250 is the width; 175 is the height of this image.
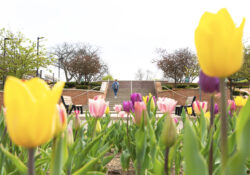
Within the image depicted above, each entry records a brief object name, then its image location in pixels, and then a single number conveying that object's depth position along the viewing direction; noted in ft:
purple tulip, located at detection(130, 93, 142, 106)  5.95
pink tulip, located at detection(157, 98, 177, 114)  5.29
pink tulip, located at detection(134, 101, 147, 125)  4.58
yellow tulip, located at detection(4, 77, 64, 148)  1.44
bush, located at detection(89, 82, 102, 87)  85.42
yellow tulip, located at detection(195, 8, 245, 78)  1.67
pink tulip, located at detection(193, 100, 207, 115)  6.81
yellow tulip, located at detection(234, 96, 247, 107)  8.29
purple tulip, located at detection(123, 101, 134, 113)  6.58
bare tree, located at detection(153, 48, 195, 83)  90.58
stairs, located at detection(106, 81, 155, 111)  61.01
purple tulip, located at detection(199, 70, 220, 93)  2.37
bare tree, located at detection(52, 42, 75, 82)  128.18
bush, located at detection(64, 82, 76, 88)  80.94
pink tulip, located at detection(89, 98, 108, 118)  5.13
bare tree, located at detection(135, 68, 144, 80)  171.34
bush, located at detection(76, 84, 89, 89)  73.72
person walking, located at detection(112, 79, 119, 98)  56.61
